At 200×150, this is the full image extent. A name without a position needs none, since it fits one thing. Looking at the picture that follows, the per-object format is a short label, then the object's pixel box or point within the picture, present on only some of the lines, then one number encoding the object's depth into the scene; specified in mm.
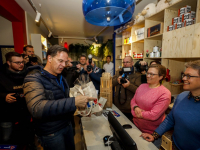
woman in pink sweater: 1202
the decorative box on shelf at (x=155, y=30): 2182
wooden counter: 968
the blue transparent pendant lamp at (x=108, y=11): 958
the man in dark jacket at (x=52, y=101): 798
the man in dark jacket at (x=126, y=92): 1820
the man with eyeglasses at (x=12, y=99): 1603
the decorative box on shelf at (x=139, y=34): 2759
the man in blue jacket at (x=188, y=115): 861
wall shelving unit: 1582
